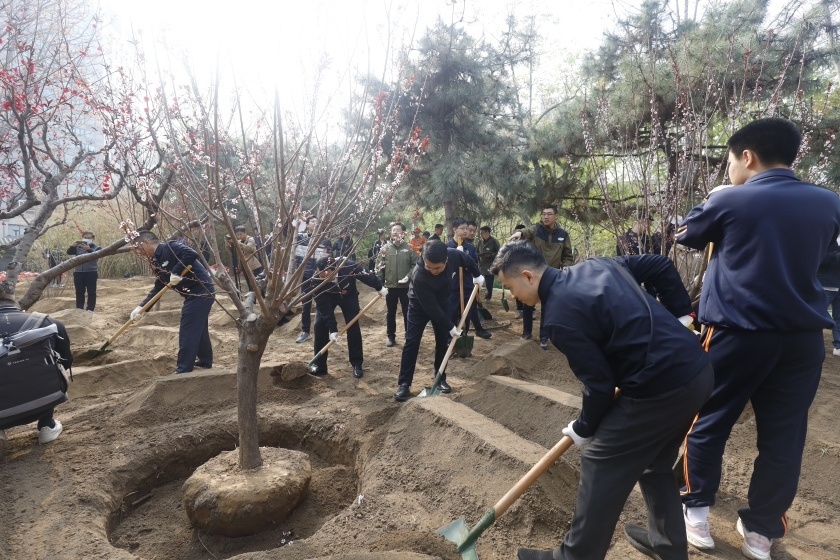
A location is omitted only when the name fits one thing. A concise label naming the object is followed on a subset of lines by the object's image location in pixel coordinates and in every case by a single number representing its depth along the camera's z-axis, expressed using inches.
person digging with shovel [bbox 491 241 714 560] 78.7
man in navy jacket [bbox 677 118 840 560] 89.4
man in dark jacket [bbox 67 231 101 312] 373.4
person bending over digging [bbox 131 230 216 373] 205.9
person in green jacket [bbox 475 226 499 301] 351.6
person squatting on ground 140.1
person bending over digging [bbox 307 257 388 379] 233.1
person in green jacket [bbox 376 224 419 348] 272.1
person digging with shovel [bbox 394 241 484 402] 195.8
